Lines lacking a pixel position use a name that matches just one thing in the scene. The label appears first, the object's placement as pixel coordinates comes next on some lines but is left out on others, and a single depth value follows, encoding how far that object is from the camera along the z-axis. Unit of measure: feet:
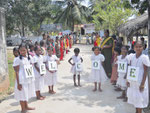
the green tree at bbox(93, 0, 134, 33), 43.06
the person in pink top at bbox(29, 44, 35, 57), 17.46
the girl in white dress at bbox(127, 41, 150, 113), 10.58
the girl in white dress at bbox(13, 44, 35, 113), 11.94
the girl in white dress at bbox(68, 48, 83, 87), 18.64
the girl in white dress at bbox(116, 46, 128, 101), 15.03
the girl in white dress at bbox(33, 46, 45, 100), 14.61
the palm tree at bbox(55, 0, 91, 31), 85.87
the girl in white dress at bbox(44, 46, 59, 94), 16.37
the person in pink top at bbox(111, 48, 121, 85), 17.04
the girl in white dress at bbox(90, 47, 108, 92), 16.85
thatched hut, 31.36
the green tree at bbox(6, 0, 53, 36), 71.72
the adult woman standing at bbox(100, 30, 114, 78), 20.67
